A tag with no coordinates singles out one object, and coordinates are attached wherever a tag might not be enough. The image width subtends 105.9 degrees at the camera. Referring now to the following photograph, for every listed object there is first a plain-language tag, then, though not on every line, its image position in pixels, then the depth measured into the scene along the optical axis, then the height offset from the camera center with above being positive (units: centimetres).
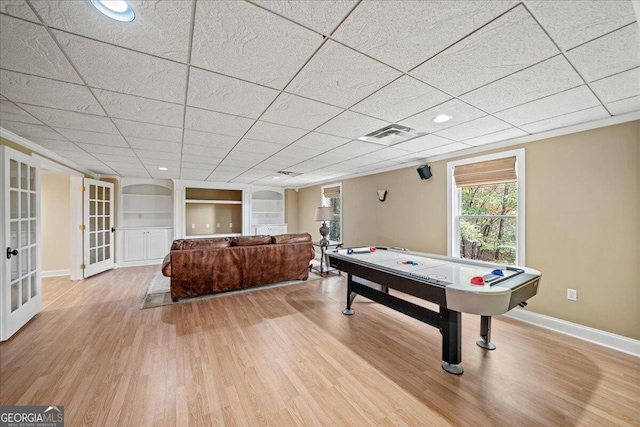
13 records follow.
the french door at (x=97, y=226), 475 -29
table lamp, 532 -6
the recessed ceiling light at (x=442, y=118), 231 +93
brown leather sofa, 364 -83
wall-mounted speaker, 400 +69
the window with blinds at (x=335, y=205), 631 +22
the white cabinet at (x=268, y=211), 798 +6
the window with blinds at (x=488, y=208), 309 +7
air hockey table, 174 -61
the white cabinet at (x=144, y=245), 600 -82
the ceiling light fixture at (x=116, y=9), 104 +91
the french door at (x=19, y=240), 249 -32
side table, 518 -122
